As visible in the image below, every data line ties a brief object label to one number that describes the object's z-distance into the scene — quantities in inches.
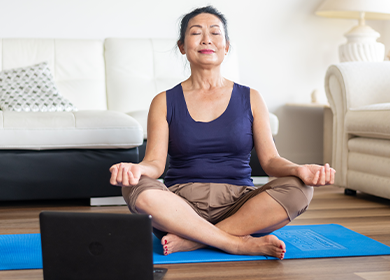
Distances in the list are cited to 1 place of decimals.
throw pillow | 98.2
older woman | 51.9
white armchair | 89.8
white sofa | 84.6
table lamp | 129.0
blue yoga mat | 52.0
